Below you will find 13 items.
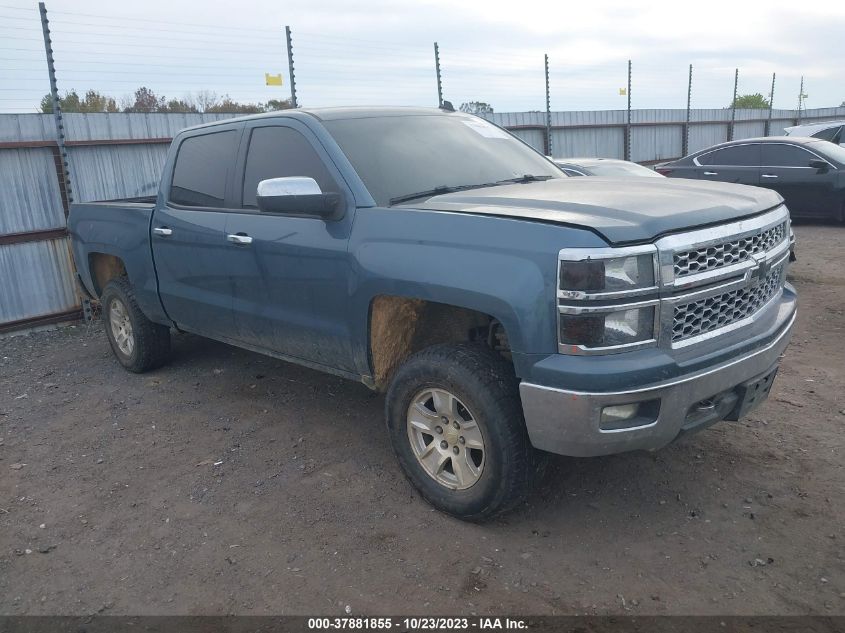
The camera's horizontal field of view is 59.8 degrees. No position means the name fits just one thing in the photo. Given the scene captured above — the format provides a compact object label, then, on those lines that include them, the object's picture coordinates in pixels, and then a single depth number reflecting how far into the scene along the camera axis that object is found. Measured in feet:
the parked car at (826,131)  46.57
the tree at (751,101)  172.74
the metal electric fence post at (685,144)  63.52
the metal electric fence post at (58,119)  24.80
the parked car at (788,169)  36.06
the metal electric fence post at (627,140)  56.65
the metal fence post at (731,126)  71.19
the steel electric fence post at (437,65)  37.52
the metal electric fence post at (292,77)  31.40
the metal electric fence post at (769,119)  79.34
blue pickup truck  9.55
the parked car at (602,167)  27.48
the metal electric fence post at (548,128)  47.19
